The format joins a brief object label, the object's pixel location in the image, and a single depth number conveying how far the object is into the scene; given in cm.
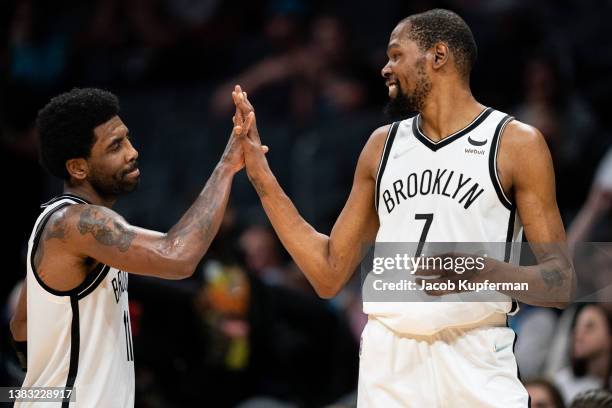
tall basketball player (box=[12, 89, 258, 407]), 919
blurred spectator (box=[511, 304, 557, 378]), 1480
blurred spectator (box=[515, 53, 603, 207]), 1678
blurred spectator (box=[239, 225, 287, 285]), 1794
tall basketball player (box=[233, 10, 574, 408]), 884
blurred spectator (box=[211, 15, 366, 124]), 1941
